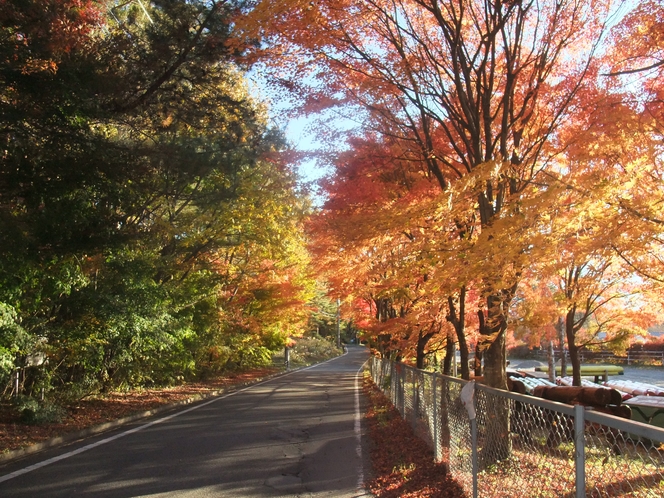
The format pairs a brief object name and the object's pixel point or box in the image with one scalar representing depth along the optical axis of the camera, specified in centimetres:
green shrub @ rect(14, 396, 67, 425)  993
